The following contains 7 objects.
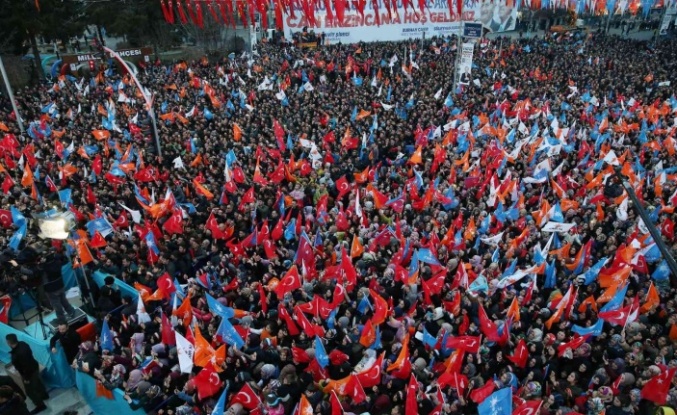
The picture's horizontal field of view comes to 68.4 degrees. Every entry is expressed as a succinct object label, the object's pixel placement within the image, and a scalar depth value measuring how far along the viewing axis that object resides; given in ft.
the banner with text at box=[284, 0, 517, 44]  107.45
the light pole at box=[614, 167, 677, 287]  18.65
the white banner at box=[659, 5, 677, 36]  110.42
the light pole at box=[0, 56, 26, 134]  54.45
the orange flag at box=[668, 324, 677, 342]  25.62
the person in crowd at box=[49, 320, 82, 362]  26.30
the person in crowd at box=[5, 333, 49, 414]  24.21
